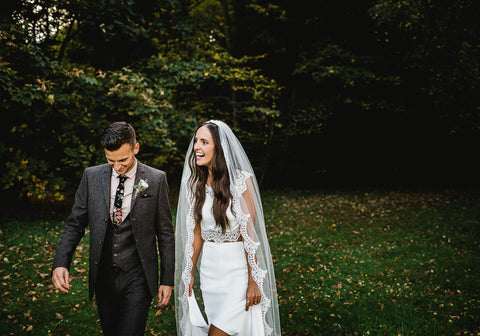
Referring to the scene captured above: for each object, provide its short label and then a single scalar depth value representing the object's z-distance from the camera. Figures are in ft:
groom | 10.16
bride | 10.66
